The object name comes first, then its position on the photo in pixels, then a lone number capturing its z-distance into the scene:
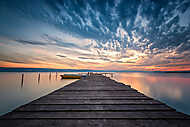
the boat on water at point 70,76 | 35.41
